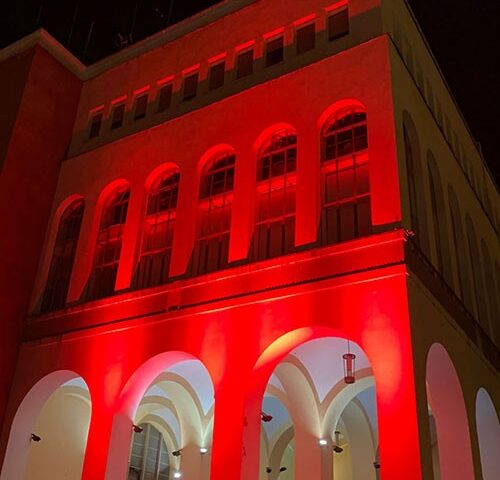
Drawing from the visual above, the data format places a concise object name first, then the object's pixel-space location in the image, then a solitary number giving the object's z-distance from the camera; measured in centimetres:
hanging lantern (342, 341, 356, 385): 1274
